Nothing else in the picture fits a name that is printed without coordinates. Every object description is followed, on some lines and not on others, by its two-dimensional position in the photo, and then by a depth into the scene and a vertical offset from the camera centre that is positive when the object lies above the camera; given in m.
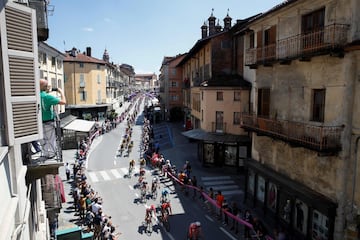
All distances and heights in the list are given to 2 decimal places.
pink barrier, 14.64 -6.62
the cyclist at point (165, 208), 16.68 -6.70
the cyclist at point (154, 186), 20.55 -6.50
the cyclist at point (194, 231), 14.40 -6.79
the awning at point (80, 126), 32.84 -3.81
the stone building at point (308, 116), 11.12 -1.04
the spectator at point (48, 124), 7.46 -0.82
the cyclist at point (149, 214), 16.17 -6.71
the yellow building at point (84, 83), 50.12 +1.77
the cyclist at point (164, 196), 18.63 -6.64
